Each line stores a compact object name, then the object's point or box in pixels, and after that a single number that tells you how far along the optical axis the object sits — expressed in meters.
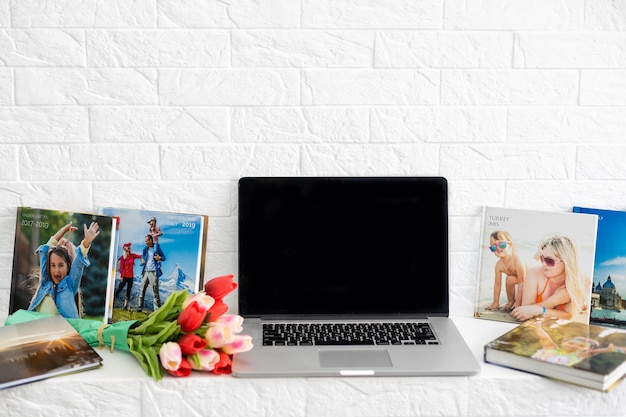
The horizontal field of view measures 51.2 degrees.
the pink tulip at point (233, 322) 1.16
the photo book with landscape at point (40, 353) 1.11
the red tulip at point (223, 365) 1.14
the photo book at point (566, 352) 1.09
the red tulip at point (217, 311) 1.18
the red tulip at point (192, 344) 1.12
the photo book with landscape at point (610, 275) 1.38
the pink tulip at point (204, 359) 1.12
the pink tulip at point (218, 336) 1.13
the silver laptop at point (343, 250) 1.39
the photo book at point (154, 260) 1.41
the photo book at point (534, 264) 1.37
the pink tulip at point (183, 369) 1.13
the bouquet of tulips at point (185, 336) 1.13
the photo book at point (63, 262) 1.39
